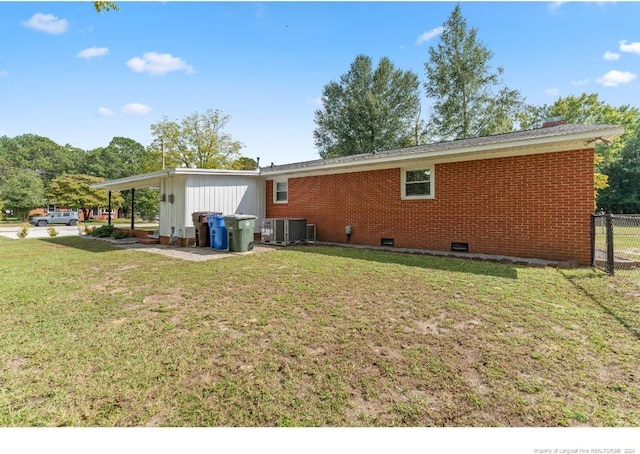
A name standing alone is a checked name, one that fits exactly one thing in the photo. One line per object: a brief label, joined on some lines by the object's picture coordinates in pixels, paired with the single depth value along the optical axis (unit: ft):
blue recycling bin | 32.61
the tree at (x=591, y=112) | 104.32
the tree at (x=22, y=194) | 106.52
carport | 35.91
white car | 94.48
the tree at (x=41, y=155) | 169.33
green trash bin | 30.53
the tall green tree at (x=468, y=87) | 78.43
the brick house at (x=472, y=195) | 22.64
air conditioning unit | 36.04
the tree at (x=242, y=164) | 97.55
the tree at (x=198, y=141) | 93.86
